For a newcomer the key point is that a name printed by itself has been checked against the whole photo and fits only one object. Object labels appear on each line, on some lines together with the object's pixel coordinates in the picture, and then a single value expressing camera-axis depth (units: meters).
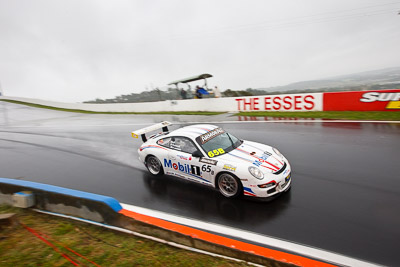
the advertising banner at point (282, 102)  14.69
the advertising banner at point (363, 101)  12.30
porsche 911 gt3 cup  5.12
